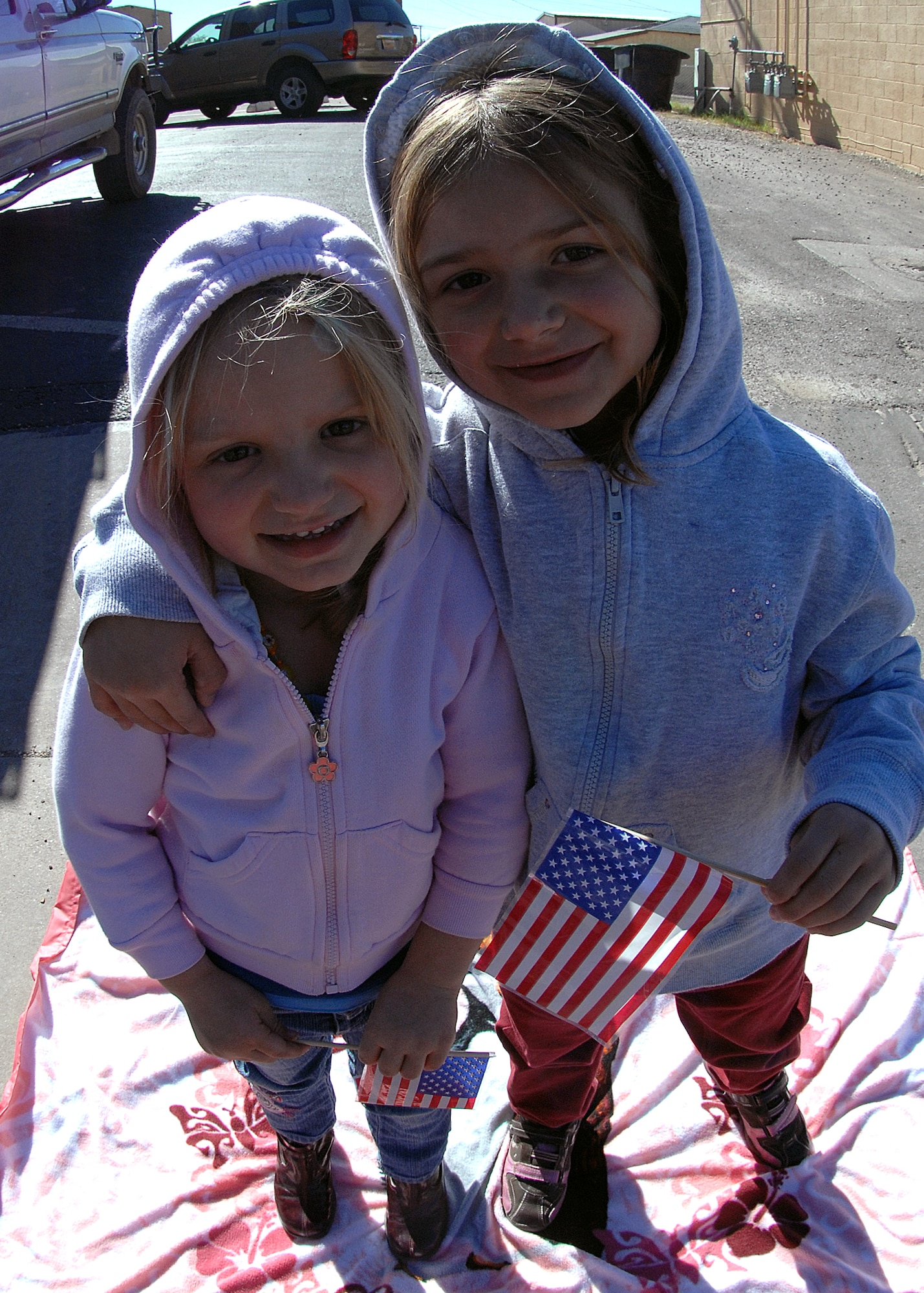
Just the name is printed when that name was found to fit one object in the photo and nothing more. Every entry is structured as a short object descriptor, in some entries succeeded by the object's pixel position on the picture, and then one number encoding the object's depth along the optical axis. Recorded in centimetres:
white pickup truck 572
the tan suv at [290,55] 1388
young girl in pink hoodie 127
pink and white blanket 198
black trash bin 1652
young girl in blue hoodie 137
